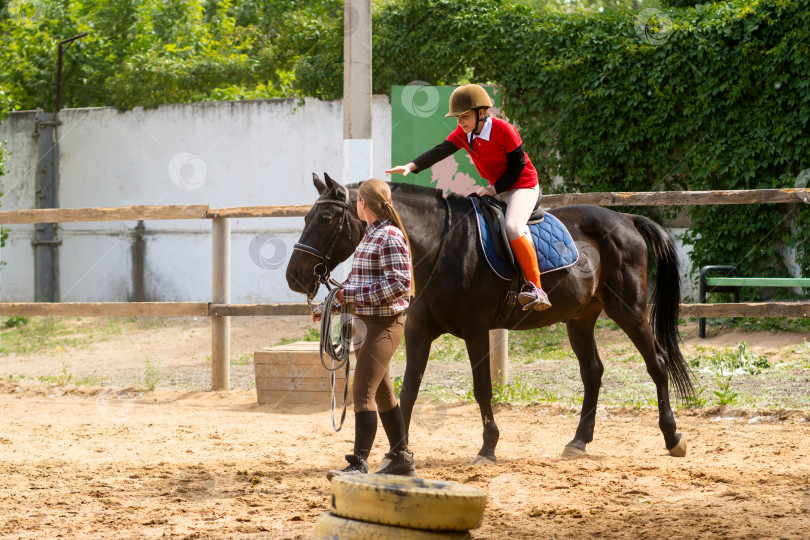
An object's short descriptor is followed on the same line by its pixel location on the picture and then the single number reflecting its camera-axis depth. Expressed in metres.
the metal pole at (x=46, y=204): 27.87
